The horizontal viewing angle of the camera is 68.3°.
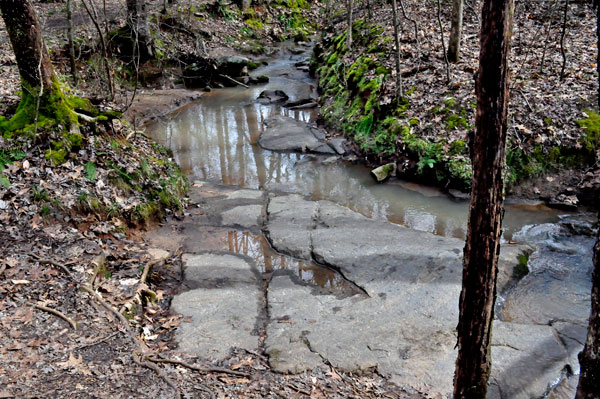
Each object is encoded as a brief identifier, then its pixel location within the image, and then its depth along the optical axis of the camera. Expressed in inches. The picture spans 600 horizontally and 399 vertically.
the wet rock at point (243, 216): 324.5
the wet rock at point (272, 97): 683.4
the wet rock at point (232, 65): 780.0
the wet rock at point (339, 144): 484.2
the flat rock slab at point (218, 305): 199.0
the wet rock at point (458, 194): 369.4
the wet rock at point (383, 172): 413.4
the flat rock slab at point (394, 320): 190.2
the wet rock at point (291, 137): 499.8
